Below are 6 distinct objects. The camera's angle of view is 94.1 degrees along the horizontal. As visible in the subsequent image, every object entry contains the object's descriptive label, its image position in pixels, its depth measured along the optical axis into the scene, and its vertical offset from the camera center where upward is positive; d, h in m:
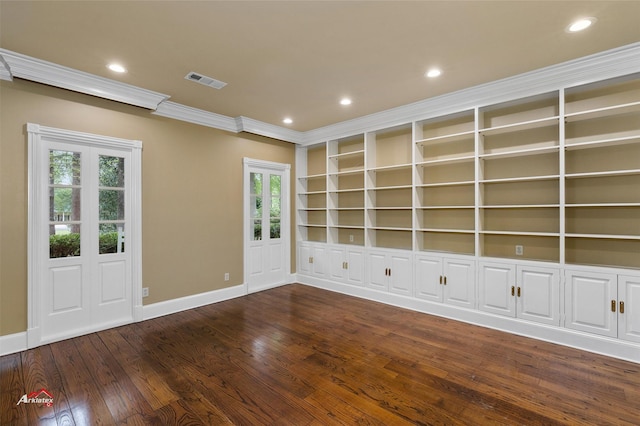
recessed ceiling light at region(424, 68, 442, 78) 3.27 +1.56
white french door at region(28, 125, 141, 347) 3.21 -0.24
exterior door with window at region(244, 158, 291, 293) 5.25 -0.22
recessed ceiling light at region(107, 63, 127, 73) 3.12 +1.55
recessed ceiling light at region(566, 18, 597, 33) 2.41 +1.56
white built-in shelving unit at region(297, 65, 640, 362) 3.07 -0.04
